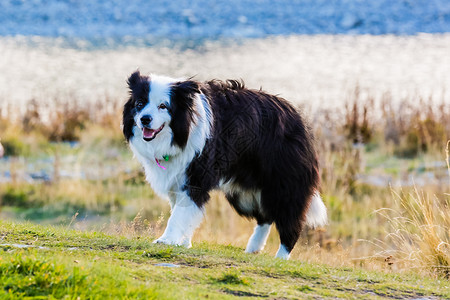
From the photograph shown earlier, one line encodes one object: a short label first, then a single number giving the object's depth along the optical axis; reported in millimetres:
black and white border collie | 15891
